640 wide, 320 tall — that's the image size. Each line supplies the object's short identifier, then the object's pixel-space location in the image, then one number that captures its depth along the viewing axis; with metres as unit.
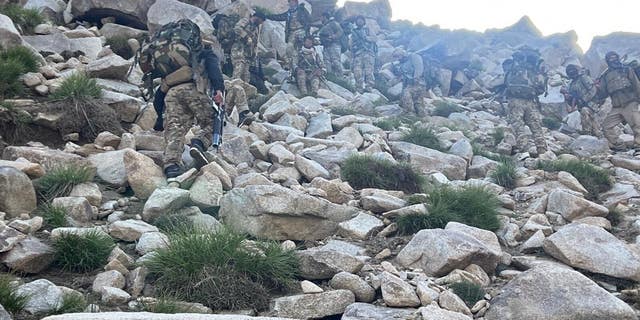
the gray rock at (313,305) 4.22
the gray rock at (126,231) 5.38
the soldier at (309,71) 16.52
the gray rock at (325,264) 4.77
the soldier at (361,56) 22.30
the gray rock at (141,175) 6.75
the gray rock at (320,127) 11.34
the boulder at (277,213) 5.76
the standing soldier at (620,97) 14.06
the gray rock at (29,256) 4.41
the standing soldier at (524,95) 13.49
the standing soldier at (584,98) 15.80
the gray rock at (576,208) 6.95
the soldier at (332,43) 20.61
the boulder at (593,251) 5.02
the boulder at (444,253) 4.93
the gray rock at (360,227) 6.00
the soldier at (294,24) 18.23
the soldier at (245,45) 14.69
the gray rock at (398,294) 4.31
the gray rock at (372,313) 4.06
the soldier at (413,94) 17.34
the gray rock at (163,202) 5.95
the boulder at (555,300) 3.97
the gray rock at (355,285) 4.45
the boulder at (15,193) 5.41
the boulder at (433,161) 10.04
